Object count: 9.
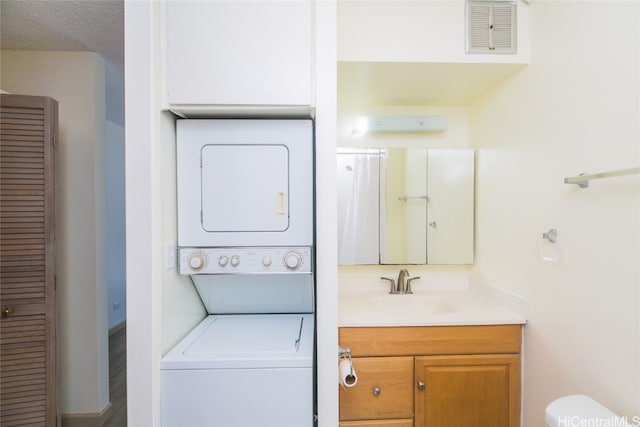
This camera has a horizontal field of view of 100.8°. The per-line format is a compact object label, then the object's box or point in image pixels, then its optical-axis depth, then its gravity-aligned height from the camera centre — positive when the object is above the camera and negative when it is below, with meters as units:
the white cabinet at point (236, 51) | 1.24 +0.74
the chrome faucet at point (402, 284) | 2.12 -0.60
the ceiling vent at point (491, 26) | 1.58 +1.09
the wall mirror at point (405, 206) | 2.15 +0.02
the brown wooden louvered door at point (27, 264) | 1.74 -0.37
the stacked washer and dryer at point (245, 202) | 1.35 +0.03
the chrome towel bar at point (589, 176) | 0.98 +0.14
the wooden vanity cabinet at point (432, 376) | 1.56 -1.00
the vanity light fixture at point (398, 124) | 2.12 +0.68
